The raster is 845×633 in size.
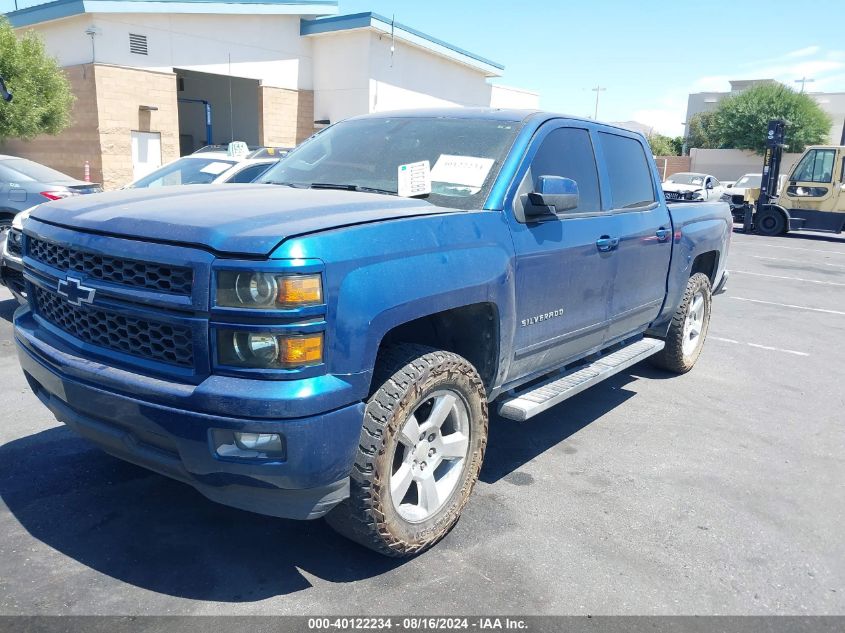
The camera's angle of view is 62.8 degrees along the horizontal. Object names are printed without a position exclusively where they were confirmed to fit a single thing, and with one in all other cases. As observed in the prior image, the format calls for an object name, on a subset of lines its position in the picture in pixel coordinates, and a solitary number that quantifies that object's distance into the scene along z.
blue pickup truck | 2.45
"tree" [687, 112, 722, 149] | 48.39
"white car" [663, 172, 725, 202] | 23.57
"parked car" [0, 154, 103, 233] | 9.27
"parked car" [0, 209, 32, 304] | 5.84
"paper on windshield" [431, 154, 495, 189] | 3.59
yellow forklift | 17.61
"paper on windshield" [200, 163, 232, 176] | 8.06
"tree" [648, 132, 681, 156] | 54.13
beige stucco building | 18.36
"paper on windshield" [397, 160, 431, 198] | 3.57
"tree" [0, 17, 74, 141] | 16.34
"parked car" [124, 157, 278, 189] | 7.92
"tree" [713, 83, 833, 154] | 40.97
